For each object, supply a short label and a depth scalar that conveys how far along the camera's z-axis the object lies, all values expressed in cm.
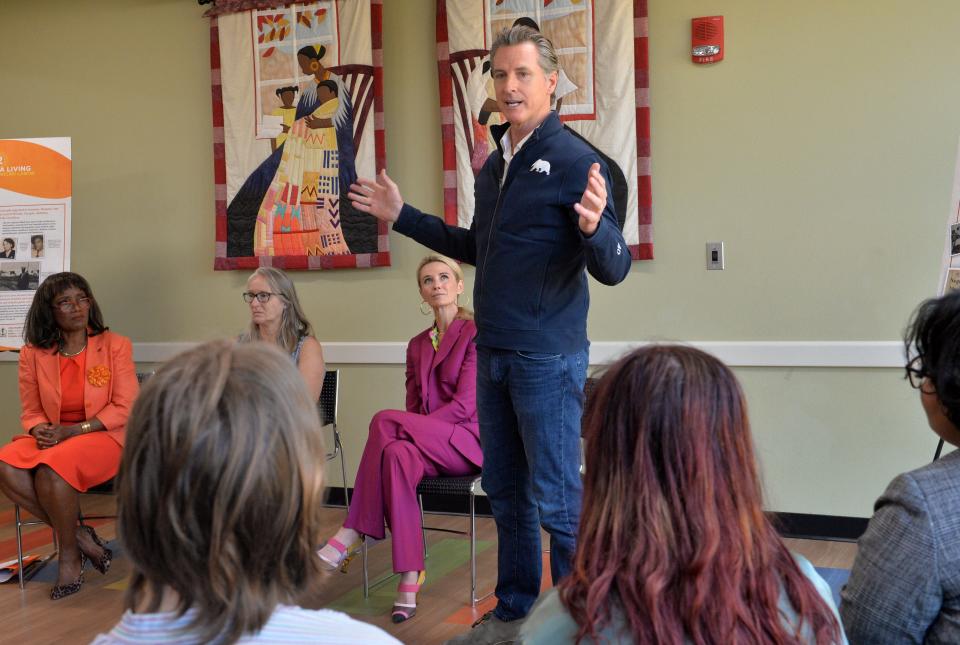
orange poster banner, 457
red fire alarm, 391
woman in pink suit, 326
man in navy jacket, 247
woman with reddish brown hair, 104
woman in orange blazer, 374
